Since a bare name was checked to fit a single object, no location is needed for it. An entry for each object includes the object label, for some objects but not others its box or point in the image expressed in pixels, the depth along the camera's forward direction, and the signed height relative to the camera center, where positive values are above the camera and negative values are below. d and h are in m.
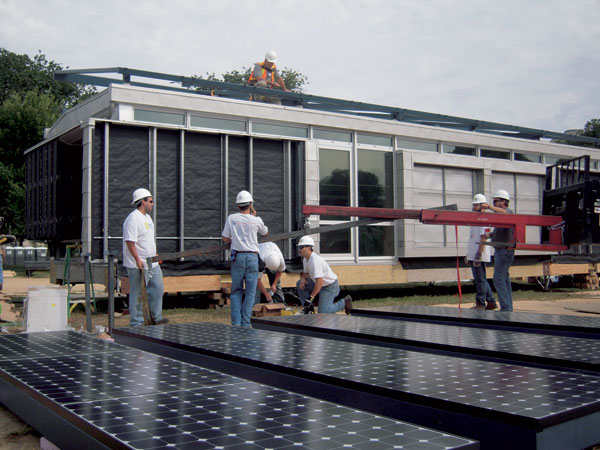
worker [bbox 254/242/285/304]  9.34 -0.36
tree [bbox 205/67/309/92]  50.06 +14.07
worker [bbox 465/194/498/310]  9.77 -0.39
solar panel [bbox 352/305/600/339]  4.53 -0.70
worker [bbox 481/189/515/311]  8.77 -0.47
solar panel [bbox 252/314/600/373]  3.30 -0.68
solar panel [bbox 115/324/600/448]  2.20 -0.66
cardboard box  8.19 -0.97
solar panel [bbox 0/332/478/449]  1.79 -0.62
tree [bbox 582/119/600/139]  49.16 +9.40
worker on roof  15.70 +4.47
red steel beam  6.60 +0.26
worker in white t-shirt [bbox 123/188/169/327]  7.22 -0.24
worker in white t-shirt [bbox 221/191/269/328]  7.45 -0.18
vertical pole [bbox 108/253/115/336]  6.77 -0.59
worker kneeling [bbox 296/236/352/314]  8.49 -0.64
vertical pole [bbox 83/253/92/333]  7.05 -0.64
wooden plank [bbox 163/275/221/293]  10.98 -0.81
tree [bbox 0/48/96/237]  29.25 +5.25
